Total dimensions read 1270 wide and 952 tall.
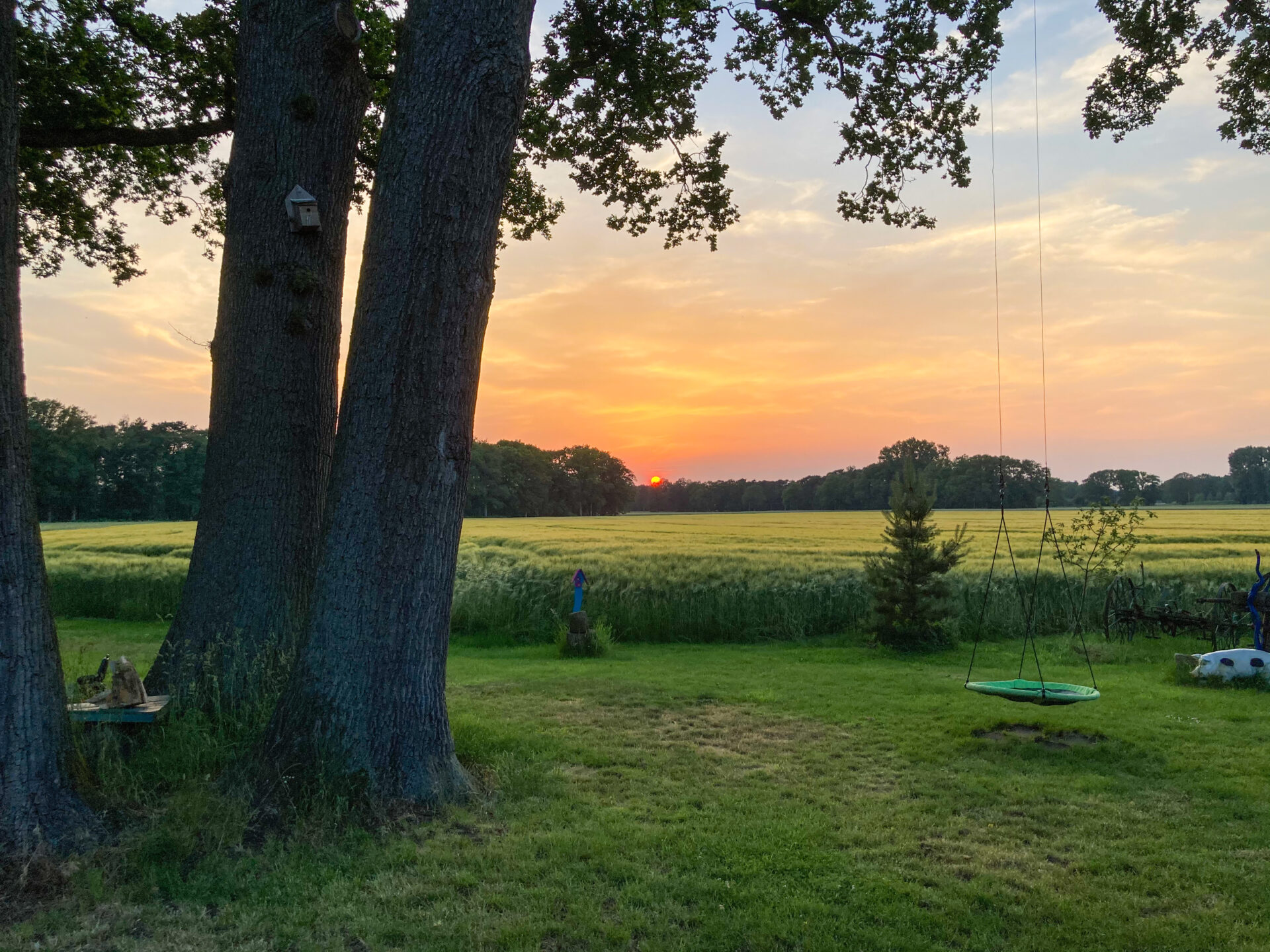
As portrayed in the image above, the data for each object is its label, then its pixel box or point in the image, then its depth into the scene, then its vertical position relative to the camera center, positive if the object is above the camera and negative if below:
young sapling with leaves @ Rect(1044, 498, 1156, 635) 12.98 -0.65
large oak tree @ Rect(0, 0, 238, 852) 3.81 +3.42
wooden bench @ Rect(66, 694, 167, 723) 4.70 -1.32
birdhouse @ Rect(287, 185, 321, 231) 5.69 +2.05
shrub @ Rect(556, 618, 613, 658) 12.23 -2.29
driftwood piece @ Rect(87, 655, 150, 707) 4.96 -1.23
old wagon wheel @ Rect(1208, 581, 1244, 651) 11.46 -1.75
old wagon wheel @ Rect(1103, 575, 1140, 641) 12.52 -1.76
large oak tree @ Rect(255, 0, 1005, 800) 4.45 +0.43
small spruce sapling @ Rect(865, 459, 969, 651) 12.30 -1.26
